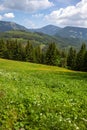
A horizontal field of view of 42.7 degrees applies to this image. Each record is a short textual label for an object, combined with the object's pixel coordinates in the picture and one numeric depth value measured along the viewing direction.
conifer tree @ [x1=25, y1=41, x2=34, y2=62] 60.13
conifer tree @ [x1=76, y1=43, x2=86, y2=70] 54.35
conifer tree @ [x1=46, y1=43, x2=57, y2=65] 56.61
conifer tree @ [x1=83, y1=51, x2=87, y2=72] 52.41
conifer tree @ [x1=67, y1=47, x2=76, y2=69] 58.32
